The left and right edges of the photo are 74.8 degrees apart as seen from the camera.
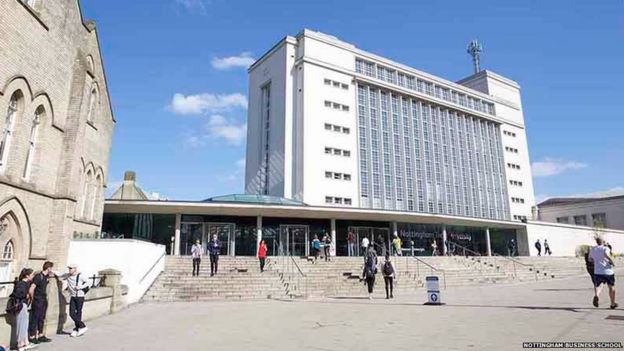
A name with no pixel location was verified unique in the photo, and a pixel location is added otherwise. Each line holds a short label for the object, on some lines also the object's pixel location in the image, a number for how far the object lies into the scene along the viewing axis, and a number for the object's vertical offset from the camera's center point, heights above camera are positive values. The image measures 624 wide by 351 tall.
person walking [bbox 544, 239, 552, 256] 38.84 +0.70
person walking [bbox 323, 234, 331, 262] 24.06 +0.64
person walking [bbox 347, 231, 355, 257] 30.28 +0.82
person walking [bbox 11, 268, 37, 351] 7.41 -0.95
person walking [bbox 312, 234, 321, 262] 23.36 +0.57
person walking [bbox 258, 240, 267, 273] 19.09 +0.11
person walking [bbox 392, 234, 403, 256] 27.56 +0.73
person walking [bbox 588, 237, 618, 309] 9.31 -0.27
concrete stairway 15.75 -1.10
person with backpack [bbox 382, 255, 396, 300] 14.97 -0.54
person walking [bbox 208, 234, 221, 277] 17.75 +0.15
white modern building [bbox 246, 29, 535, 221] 40.09 +13.02
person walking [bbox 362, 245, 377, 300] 15.09 -0.44
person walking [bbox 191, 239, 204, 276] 17.64 +0.07
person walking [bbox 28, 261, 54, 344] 7.97 -0.94
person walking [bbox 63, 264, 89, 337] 8.88 -0.84
